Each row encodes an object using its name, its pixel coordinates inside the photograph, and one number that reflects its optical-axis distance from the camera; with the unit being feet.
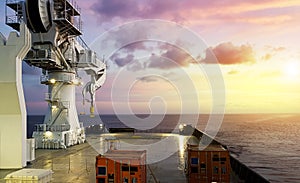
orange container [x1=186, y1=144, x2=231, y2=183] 43.57
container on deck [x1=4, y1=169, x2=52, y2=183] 33.06
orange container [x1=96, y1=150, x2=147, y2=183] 37.65
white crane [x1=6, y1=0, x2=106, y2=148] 71.67
